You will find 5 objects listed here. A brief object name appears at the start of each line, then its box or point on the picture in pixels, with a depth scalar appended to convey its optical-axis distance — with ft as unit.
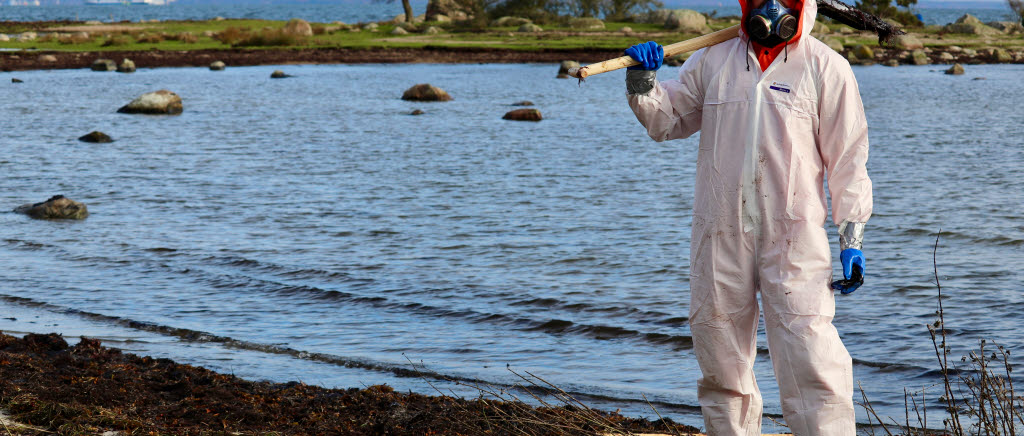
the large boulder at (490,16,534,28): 243.40
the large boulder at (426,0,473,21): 262.47
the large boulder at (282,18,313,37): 218.79
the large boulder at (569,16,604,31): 221.31
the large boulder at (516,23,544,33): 228.02
